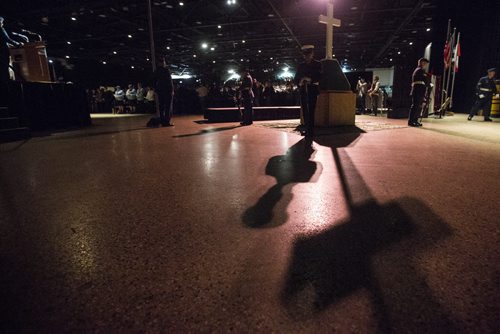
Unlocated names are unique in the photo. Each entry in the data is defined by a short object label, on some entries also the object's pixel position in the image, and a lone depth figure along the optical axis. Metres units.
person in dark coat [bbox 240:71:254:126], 9.51
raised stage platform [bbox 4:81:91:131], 7.24
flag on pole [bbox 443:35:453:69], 12.33
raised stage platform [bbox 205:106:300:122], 11.19
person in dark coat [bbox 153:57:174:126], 8.67
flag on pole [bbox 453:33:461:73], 12.37
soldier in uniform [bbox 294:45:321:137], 5.07
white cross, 7.76
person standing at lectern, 6.94
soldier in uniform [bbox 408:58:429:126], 8.00
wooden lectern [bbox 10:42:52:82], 8.51
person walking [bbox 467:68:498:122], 10.52
